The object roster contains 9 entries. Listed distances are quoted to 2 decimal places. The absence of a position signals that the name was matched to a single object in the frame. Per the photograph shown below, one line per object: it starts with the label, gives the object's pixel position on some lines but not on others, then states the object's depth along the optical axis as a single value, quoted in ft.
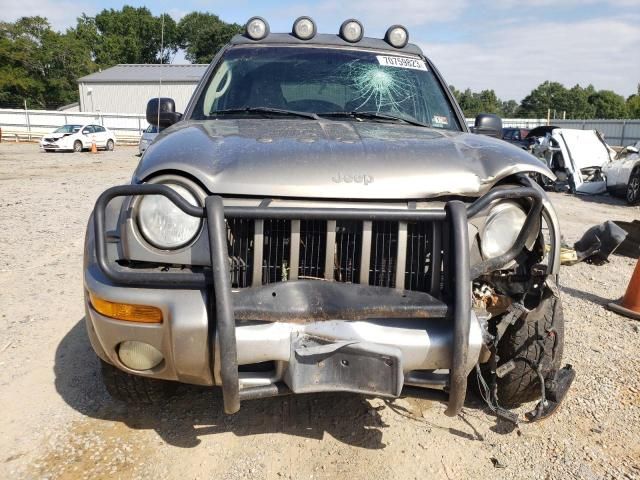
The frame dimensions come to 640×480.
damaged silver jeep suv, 6.77
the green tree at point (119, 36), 212.23
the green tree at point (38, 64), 168.45
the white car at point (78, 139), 84.84
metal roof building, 146.99
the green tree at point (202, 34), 212.23
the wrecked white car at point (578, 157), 42.37
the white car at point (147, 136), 66.24
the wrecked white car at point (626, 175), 38.50
